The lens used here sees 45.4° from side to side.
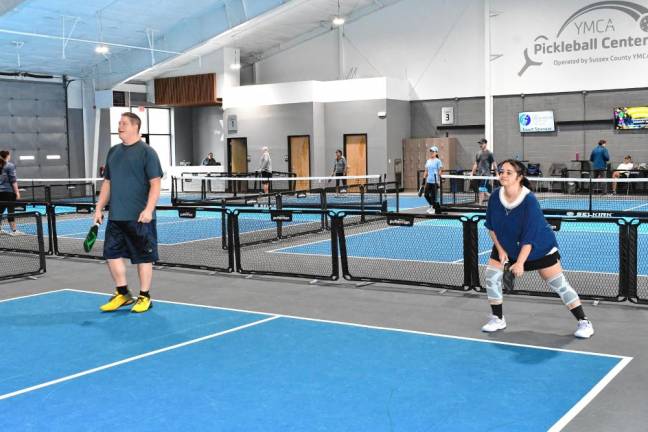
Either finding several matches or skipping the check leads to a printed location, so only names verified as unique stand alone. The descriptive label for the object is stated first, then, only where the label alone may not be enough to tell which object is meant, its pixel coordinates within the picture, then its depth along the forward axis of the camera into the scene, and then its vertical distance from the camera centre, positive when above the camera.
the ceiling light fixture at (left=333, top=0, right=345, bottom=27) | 31.03 +5.82
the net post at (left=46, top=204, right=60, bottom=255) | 13.52 -1.03
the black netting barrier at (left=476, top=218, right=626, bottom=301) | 8.80 -1.45
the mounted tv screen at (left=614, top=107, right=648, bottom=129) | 29.30 +1.63
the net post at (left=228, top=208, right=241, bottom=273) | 11.14 -0.98
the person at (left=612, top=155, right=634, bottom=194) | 28.44 -0.21
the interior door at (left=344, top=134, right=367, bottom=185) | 34.25 +0.58
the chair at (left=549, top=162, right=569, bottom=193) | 30.16 -0.44
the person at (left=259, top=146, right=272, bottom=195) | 29.66 +0.07
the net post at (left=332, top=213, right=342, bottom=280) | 10.32 -1.00
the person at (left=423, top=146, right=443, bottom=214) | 20.19 -0.38
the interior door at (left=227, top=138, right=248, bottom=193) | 37.12 +0.64
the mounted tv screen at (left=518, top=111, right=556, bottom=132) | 31.31 +1.67
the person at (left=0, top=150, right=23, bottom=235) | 17.36 -0.17
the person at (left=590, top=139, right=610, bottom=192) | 28.38 +0.07
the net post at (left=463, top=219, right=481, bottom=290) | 9.26 -1.08
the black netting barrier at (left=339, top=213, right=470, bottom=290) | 10.04 -1.39
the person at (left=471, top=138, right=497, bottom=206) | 21.48 -0.04
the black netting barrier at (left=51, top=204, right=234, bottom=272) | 11.91 -1.40
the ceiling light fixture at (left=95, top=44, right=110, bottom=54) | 29.73 +4.72
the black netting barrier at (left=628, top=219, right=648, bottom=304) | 8.36 -1.20
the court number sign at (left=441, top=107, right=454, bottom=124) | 33.44 +2.12
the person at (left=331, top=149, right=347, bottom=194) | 29.25 +0.01
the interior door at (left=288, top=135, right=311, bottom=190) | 35.06 +0.56
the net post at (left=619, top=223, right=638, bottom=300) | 8.37 -1.09
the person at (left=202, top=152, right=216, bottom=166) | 37.88 +0.44
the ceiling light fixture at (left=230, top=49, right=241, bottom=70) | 36.62 +5.13
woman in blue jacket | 6.78 -0.69
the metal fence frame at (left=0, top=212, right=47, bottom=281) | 11.35 -1.23
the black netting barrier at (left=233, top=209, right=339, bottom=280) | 11.03 -1.41
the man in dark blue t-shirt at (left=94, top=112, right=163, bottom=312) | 8.30 -0.32
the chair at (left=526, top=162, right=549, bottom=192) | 31.27 -0.31
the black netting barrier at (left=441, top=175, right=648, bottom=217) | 20.40 -1.11
